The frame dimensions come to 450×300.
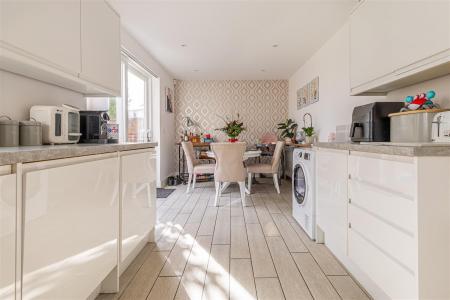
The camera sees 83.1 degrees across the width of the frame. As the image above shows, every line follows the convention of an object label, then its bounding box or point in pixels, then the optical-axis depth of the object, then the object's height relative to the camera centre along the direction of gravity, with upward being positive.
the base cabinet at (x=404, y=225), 0.99 -0.34
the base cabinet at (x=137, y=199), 1.62 -0.39
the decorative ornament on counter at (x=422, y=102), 1.64 +0.29
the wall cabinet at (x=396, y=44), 1.35 +0.66
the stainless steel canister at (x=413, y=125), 1.51 +0.13
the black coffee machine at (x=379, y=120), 1.91 +0.20
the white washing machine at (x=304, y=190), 2.38 -0.45
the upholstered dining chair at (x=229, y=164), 3.52 -0.25
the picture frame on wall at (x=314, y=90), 4.30 +0.99
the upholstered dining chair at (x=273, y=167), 4.21 -0.35
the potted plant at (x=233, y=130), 4.67 +0.31
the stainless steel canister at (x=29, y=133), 1.41 +0.08
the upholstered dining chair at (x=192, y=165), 4.21 -0.32
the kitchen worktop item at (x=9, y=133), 1.30 +0.07
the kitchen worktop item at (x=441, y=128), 1.38 +0.10
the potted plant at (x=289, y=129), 5.53 +0.39
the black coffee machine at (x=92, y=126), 1.96 +0.16
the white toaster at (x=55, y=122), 1.55 +0.16
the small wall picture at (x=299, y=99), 5.30 +1.01
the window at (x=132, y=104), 3.52 +0.63
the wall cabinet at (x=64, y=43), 1.18 +0.60
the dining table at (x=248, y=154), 4.22 -0.13
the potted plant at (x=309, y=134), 4.24 +0.20
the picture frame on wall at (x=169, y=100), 5.53 +1.05
